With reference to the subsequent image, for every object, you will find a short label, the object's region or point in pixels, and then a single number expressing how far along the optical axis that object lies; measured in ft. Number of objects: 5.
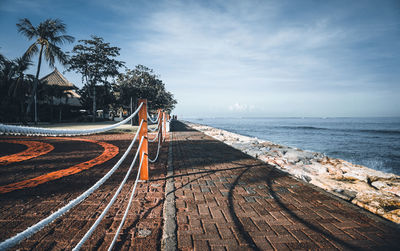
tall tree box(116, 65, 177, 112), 86.12
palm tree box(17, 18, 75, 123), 65.05
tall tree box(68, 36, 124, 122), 95.91
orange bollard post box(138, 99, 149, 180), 12.10
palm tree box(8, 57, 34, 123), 70.69
